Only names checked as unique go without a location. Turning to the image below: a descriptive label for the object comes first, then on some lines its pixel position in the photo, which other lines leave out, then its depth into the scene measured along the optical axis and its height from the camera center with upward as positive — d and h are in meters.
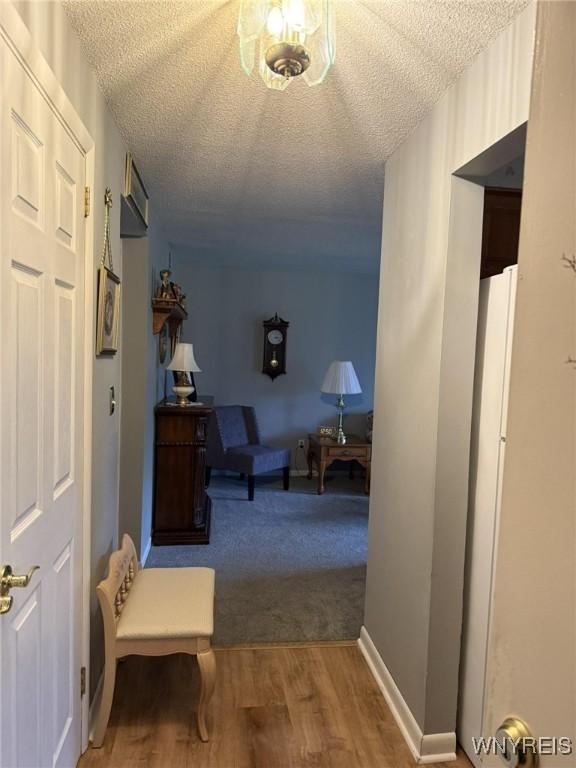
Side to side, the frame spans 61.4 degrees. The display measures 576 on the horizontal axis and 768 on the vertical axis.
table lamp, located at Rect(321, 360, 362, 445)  5.16 -0.24
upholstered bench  1.75 -1.01
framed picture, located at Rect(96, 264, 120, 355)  1.80 +0.15
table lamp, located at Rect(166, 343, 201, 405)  3.74 -0.11
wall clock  5.71 +0.09
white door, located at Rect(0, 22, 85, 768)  1.05 -0.18
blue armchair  4.78 -0.96
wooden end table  5.03 -0.98
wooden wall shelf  3.39 +0.30
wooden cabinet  3.62 -0.91
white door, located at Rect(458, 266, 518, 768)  1.68 -0.43
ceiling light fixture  1.10 +0.75
